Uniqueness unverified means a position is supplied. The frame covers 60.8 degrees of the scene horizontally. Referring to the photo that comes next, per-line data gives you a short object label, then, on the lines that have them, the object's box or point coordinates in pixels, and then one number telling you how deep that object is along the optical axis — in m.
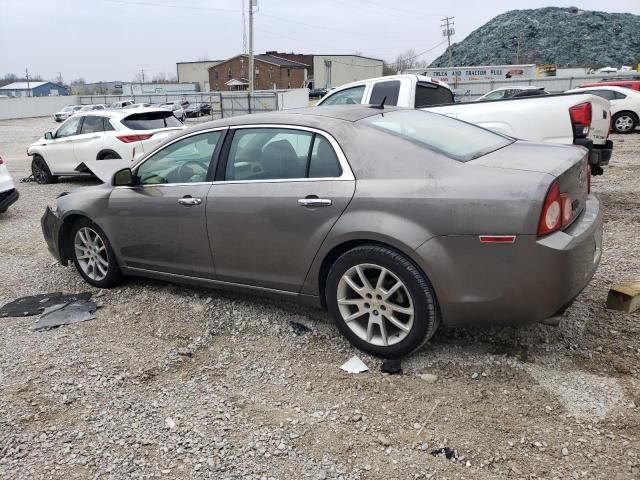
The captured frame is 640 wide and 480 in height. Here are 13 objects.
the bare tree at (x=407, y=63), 99.75
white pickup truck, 6.41
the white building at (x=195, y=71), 91.06
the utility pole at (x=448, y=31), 68.06
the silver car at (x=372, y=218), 2.95
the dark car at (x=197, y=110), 42.09
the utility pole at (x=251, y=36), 36.84
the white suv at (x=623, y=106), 17.12
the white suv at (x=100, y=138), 10.84
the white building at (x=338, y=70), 88.12
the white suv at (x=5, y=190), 8.10
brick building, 81.31
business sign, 36.41
